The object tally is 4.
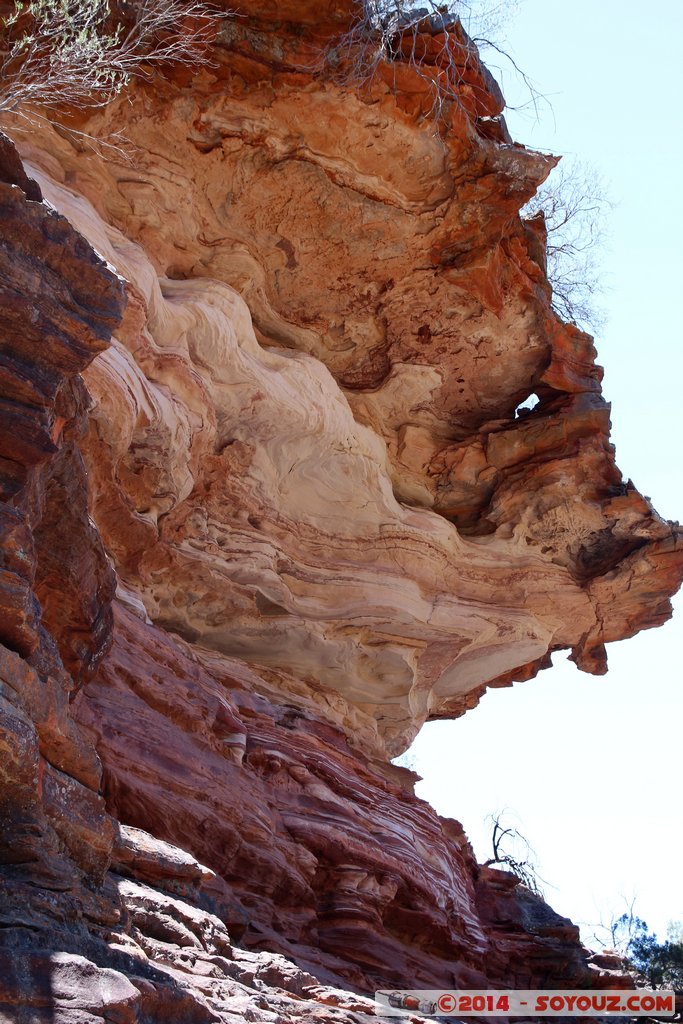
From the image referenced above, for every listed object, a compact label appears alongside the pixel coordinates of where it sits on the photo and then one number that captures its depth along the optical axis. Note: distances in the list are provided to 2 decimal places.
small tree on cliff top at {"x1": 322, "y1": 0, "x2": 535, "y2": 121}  9.17
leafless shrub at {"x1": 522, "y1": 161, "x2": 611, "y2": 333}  13.77
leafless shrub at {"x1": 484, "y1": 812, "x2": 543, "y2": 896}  15.43
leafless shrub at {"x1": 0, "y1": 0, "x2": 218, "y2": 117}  7.39
